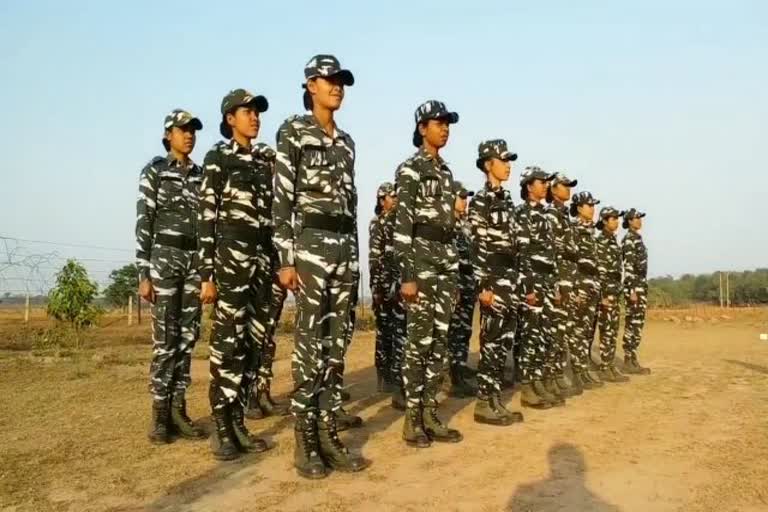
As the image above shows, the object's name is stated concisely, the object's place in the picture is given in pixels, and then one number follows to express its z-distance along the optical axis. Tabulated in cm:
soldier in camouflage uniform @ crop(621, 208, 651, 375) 882
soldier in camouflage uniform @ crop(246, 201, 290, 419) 553
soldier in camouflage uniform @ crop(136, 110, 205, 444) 468
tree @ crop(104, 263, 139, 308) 2884
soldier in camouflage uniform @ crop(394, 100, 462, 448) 461
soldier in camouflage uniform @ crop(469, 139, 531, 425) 531
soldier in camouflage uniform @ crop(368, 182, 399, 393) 713
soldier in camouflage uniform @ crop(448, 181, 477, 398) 712
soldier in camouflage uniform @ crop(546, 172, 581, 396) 676
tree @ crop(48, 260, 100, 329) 1334
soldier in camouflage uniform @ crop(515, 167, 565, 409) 608
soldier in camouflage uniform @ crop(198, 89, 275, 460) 420
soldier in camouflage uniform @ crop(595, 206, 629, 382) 809
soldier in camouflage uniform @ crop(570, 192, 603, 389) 753
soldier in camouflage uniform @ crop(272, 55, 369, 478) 383
